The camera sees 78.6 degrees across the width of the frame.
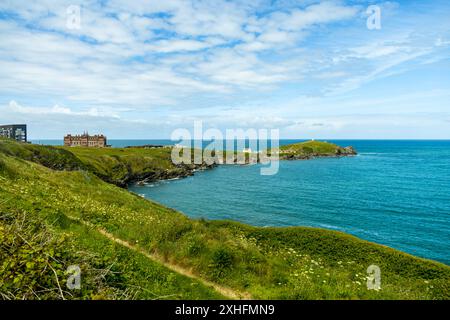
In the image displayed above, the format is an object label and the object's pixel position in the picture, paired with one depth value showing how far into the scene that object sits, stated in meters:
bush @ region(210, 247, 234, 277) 14.37
